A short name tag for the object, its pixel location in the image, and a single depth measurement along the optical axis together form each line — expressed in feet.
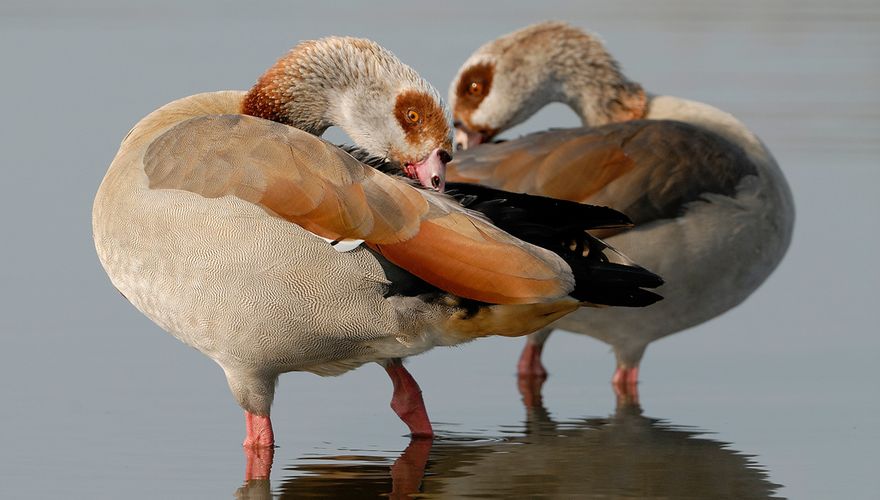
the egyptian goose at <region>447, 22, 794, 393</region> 56.29
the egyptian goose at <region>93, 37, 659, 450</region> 40.73
